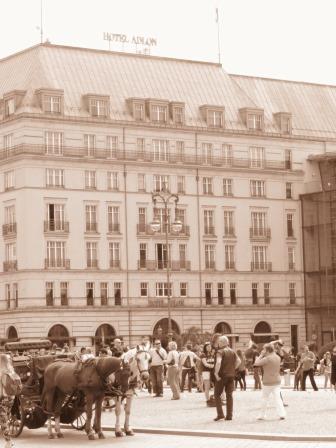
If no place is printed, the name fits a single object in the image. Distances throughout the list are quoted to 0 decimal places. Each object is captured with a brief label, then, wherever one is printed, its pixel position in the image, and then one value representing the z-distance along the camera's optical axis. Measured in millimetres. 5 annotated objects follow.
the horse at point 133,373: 31594
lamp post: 65312
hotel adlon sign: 113688
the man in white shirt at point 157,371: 51594
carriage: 32562
